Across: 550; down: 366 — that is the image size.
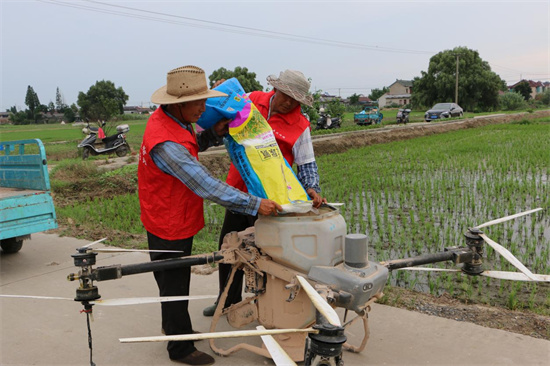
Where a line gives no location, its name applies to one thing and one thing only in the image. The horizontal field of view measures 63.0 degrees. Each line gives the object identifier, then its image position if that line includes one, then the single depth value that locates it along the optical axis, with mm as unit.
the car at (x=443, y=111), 26000
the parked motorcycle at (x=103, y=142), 11352
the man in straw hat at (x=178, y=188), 2133
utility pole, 36150
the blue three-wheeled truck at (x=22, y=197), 3750
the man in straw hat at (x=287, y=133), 2482
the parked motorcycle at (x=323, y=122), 19078
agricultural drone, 1922
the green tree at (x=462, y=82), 38812
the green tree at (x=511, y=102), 42750
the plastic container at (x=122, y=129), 11812
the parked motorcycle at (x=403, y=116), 23875
